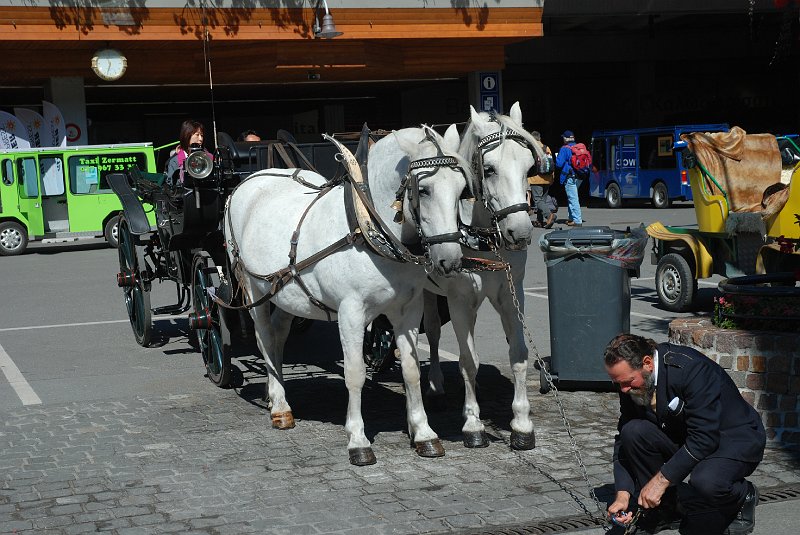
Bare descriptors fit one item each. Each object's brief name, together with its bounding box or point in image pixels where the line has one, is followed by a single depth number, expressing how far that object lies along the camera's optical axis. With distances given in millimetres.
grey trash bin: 8203
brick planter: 6535
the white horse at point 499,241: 6184
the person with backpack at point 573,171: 22656
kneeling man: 4637
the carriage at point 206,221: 8875
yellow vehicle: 10805
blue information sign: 28406
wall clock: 23625
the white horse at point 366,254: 6066
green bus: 22359
